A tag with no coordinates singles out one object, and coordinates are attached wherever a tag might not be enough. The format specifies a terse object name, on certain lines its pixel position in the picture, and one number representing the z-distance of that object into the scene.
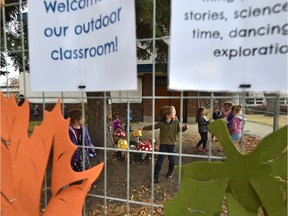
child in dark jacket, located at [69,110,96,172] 2.40
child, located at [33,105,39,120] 6.49
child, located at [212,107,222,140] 4.64
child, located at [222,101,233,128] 5.36
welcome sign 1.25
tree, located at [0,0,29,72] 3.15
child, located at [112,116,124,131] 6.72
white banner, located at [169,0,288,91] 1.03
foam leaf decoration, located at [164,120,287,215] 1.10
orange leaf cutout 1.42
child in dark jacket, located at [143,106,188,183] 3.99
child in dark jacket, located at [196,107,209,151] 5.95
